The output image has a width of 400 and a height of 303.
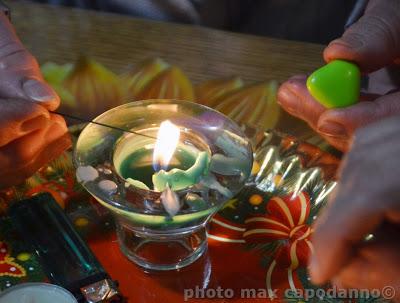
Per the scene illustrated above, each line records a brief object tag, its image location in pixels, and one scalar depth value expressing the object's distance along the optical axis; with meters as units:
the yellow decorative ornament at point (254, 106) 0.79
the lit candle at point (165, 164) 0.57
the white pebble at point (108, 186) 0.58
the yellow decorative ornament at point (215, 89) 0.81
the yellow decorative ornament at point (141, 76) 0.82
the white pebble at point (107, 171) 0.60
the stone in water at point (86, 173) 0.59
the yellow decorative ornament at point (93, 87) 0.79
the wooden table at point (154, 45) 0.87
